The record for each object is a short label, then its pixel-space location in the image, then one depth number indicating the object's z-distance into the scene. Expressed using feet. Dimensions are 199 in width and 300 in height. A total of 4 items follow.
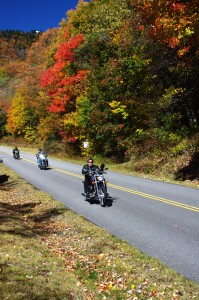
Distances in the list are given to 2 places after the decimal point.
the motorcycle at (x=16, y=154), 138.41
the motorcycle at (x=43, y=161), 95.09
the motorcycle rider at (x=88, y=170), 47.24
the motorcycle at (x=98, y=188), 44.55
